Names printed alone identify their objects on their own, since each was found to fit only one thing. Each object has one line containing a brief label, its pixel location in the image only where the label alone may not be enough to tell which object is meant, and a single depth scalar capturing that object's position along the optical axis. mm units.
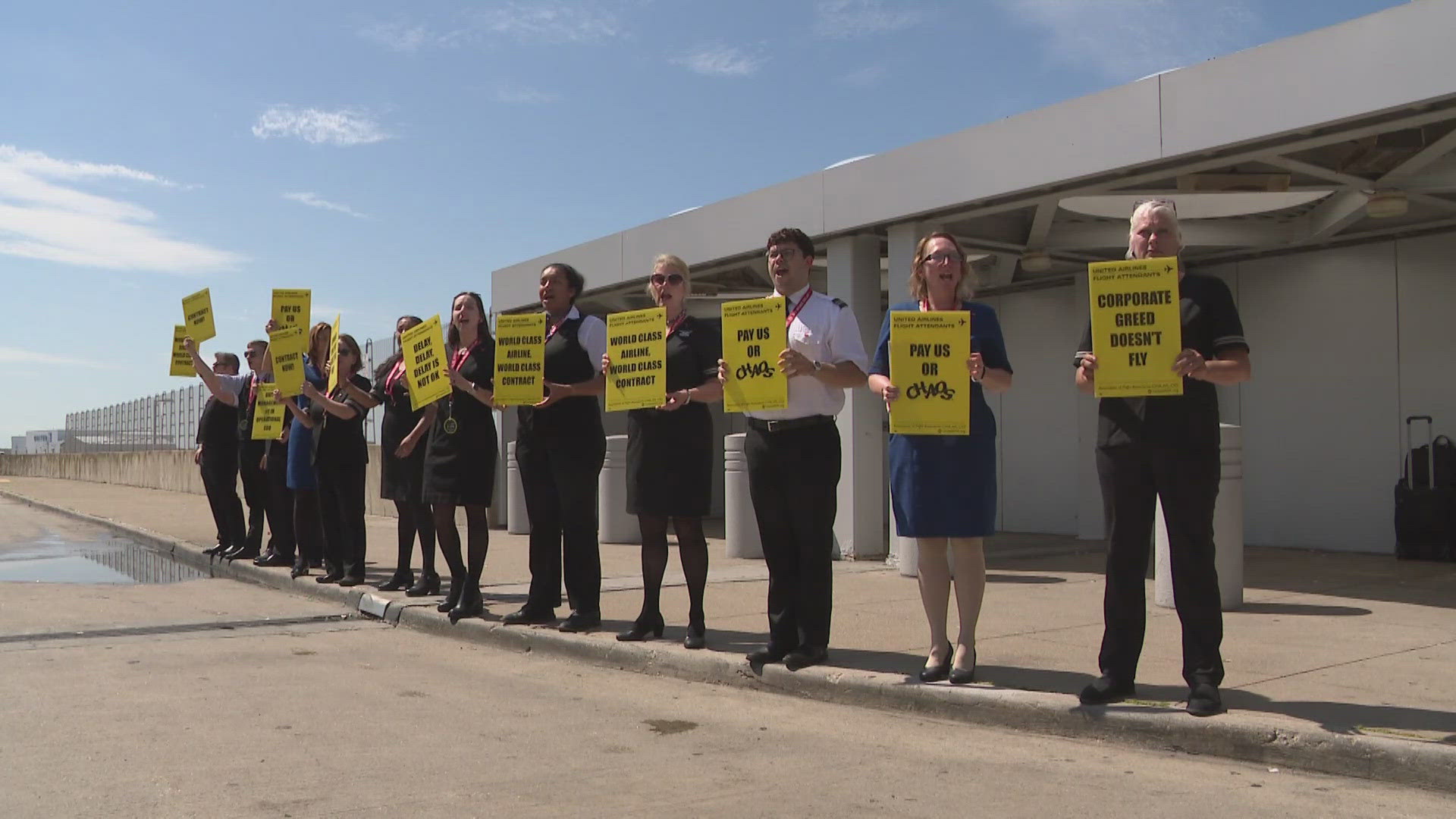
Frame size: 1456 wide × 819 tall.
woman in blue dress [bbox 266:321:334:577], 9773
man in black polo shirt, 4719
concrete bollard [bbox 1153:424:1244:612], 7910
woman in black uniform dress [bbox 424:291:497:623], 7500
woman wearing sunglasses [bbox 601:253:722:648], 6348
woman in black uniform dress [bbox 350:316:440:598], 8406
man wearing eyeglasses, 5750
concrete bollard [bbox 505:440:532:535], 14883
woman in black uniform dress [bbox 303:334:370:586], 9203
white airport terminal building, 7805
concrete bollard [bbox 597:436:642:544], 13711
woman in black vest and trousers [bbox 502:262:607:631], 6984
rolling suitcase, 10484
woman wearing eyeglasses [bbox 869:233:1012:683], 5242
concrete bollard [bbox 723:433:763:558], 11547
